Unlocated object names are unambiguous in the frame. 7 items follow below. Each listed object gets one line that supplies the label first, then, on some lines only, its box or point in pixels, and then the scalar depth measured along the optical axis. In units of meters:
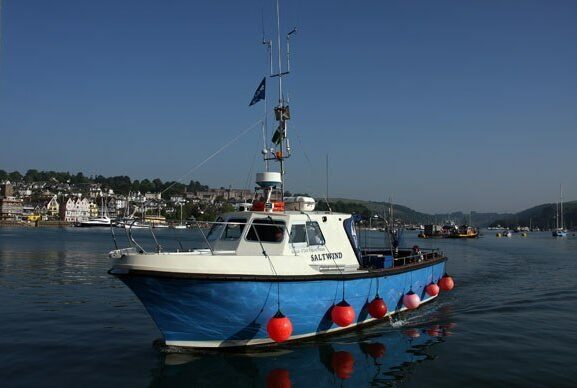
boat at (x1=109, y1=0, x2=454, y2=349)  10.17
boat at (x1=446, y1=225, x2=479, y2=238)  94.06
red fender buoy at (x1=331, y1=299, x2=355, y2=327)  11.44
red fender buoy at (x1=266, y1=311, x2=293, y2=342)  10.35
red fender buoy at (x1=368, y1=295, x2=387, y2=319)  12.72
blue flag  14.23
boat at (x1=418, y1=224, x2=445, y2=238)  96.82
